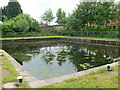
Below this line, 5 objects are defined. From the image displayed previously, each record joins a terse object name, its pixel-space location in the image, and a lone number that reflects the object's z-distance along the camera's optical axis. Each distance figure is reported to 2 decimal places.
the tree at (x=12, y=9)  24.00
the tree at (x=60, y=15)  23.03
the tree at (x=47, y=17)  22.35
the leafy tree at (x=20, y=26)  14.92
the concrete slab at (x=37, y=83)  2.16
